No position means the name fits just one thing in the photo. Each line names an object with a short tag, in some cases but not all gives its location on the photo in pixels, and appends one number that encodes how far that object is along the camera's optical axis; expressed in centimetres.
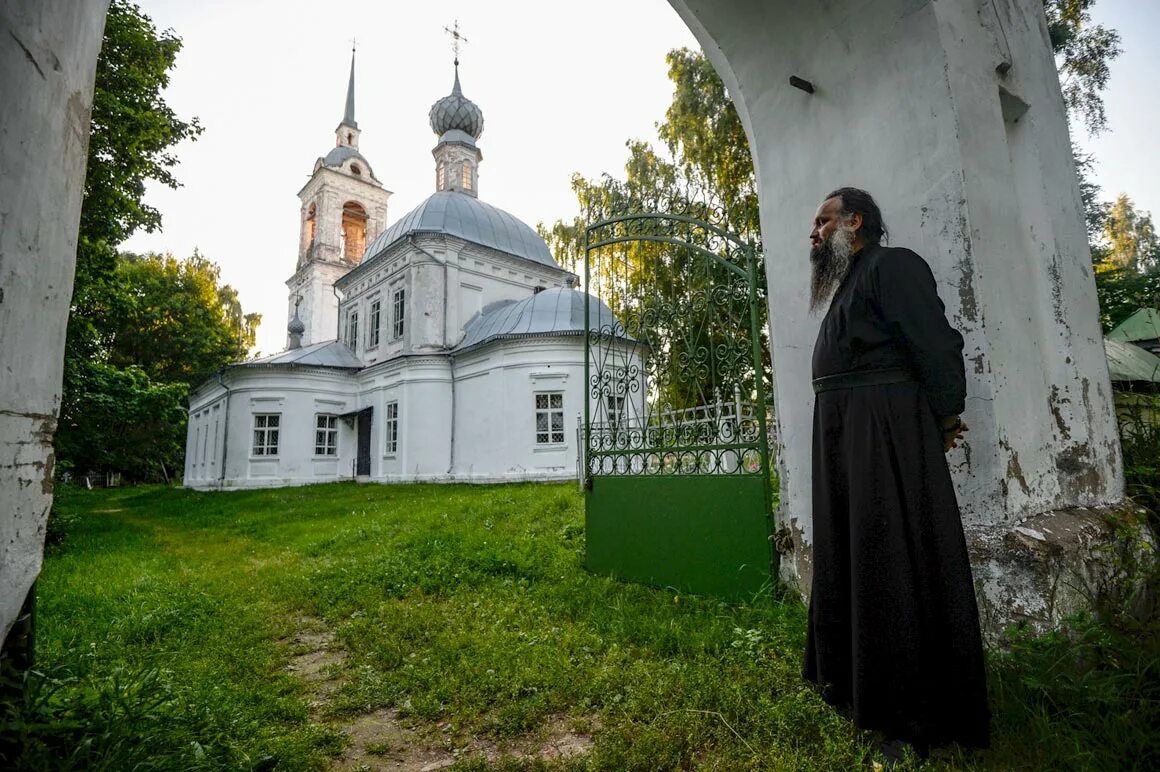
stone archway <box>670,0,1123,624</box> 240
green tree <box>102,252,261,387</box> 2656
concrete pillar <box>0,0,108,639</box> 144
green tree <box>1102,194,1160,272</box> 2503
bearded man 190
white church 1583
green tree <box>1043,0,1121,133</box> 927
